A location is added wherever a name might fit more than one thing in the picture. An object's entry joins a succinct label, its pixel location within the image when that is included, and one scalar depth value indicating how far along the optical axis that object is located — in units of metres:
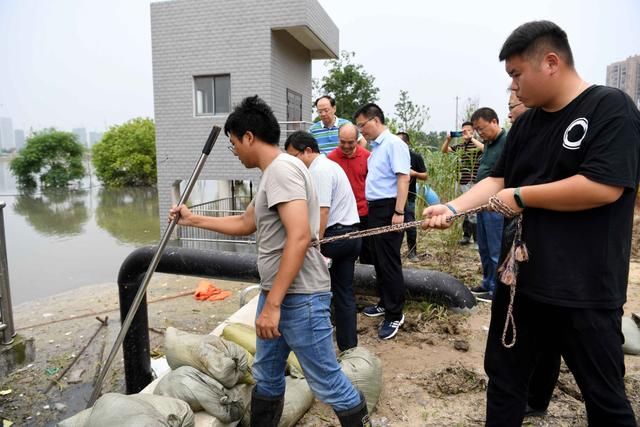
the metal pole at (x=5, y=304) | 4.07
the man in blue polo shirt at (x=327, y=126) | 4.68
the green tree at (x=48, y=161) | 28.09
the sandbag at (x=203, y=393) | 2.35
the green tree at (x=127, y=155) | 27.19
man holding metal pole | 1.80
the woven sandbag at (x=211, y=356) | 2.50
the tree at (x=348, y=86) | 18.55
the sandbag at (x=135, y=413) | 2.03
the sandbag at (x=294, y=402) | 2.51
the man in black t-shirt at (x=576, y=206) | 1.47
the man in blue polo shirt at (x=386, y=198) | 3.55
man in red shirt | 3.85
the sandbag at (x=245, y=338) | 2.93
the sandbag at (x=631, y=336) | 3.22
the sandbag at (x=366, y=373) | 2.62
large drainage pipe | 3.14
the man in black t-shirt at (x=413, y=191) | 5.77
